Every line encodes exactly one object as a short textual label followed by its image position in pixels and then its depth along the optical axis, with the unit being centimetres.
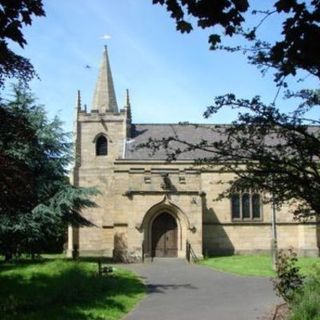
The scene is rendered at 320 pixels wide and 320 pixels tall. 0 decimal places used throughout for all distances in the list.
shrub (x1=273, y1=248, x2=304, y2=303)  1374
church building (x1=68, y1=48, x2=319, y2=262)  3259
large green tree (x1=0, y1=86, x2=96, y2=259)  2527
